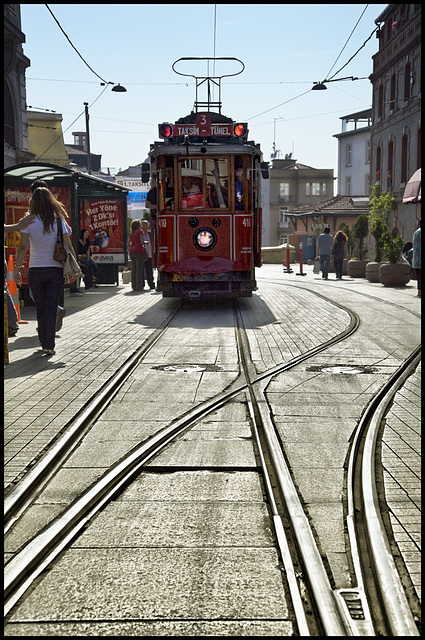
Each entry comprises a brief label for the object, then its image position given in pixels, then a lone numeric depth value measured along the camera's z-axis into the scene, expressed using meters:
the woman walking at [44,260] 9.85
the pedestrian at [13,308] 9.77
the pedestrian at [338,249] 30.47
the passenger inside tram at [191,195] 16.31
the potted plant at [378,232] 26.30
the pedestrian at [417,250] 17.38
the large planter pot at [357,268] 30.77
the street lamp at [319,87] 31.04
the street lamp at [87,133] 46.97
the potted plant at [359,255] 30.86
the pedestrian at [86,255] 22.27
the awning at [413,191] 20.97
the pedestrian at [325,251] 30.30
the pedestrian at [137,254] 21.50
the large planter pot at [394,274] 24.03
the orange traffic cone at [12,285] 13.17
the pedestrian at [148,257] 23.75
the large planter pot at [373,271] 26.30
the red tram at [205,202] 16.22
